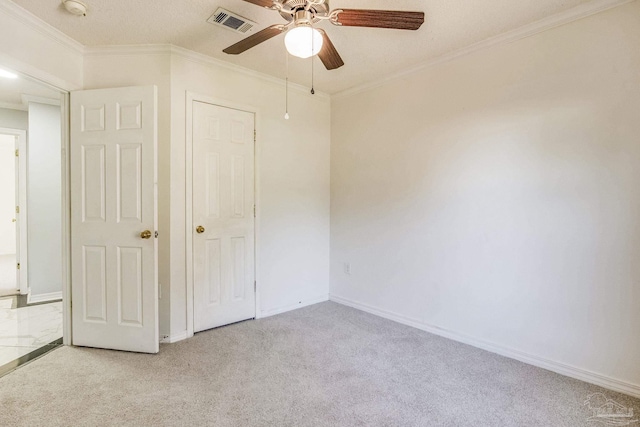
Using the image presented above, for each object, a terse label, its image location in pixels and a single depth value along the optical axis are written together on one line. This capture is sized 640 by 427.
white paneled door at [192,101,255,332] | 2.89
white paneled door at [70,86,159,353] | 2.48
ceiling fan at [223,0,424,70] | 1.61
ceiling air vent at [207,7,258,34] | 2.17
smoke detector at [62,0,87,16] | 2.04
